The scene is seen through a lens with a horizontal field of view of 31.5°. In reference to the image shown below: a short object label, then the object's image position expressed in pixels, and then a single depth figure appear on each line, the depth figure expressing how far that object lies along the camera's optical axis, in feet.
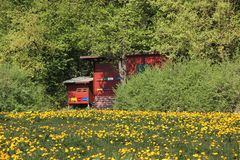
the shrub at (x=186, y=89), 65.92
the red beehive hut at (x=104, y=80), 117.39
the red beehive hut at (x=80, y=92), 122.21
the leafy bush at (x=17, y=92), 72.49
